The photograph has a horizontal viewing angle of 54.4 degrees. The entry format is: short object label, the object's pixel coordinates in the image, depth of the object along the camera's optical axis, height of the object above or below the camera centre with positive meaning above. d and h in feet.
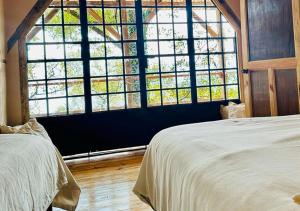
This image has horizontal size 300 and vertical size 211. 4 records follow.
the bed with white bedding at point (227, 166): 2.30 -0.62
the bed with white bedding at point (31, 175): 3.93 -1.03
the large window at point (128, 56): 13.57 +2.67
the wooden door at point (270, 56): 7.80 +1.39
